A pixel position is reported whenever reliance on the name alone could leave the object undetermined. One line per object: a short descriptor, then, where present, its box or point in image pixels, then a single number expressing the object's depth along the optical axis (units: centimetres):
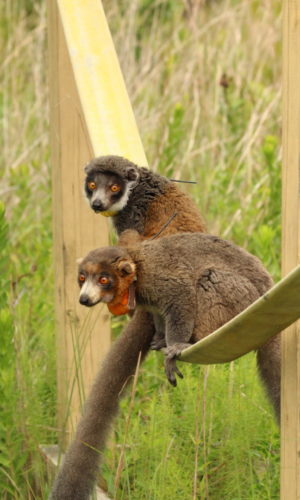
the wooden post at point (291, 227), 434
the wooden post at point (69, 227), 810
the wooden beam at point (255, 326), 398
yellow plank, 664
